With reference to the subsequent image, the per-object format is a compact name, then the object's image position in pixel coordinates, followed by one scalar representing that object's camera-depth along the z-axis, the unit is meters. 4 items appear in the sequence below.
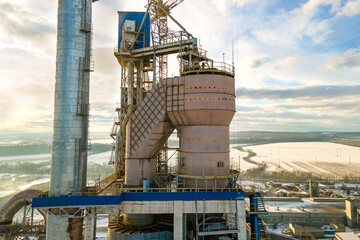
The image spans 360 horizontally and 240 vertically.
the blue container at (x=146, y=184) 18.95
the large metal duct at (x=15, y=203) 23.27
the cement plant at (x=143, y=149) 17.36
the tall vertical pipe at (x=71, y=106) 18.31
